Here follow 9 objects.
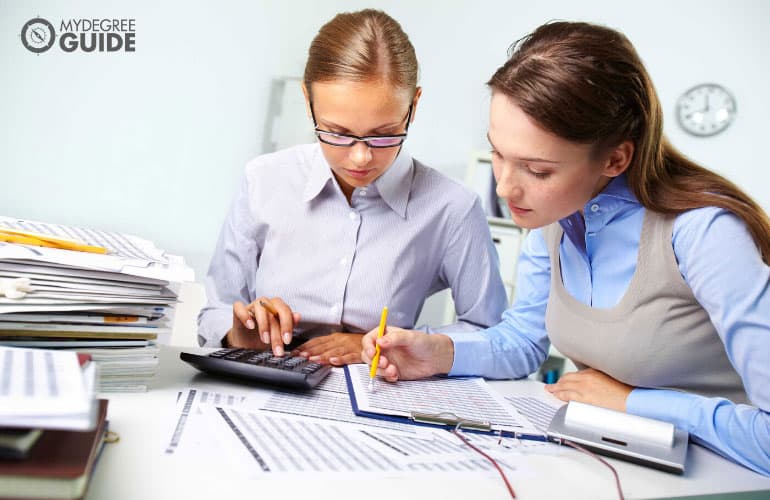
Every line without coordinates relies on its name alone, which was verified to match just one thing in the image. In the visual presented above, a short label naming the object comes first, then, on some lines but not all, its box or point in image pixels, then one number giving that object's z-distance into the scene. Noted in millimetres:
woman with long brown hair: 980
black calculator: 997
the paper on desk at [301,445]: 746
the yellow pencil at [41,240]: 921
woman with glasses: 1338
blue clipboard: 942
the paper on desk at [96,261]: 867
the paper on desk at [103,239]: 1018
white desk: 670
